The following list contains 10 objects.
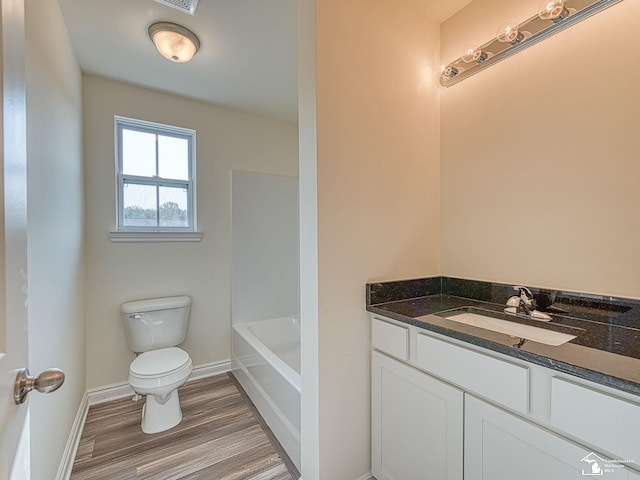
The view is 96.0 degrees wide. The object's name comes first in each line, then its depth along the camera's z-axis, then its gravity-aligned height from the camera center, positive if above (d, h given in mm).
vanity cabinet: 729 -579
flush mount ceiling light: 1610 +1139
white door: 506 -15
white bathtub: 1617 -987
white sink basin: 1062 -387
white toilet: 1809 -845
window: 2281 +492
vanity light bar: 1118 +871
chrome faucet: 1247 -314
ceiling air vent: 1429 +1167
